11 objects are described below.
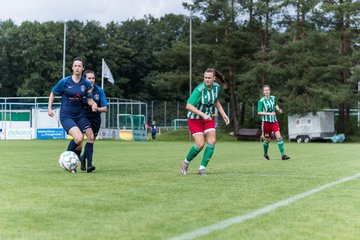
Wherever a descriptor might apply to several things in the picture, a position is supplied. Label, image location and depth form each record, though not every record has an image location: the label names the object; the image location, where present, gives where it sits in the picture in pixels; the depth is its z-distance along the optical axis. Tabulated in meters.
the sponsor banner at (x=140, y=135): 40.12
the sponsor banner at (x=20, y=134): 40.03
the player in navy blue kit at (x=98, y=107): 10.54
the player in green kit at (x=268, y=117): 15.10
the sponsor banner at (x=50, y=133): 40.03
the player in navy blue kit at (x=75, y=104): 9.96
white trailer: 42.12
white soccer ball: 9.91
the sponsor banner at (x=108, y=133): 40.78
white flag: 42.25
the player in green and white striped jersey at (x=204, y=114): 9.49
